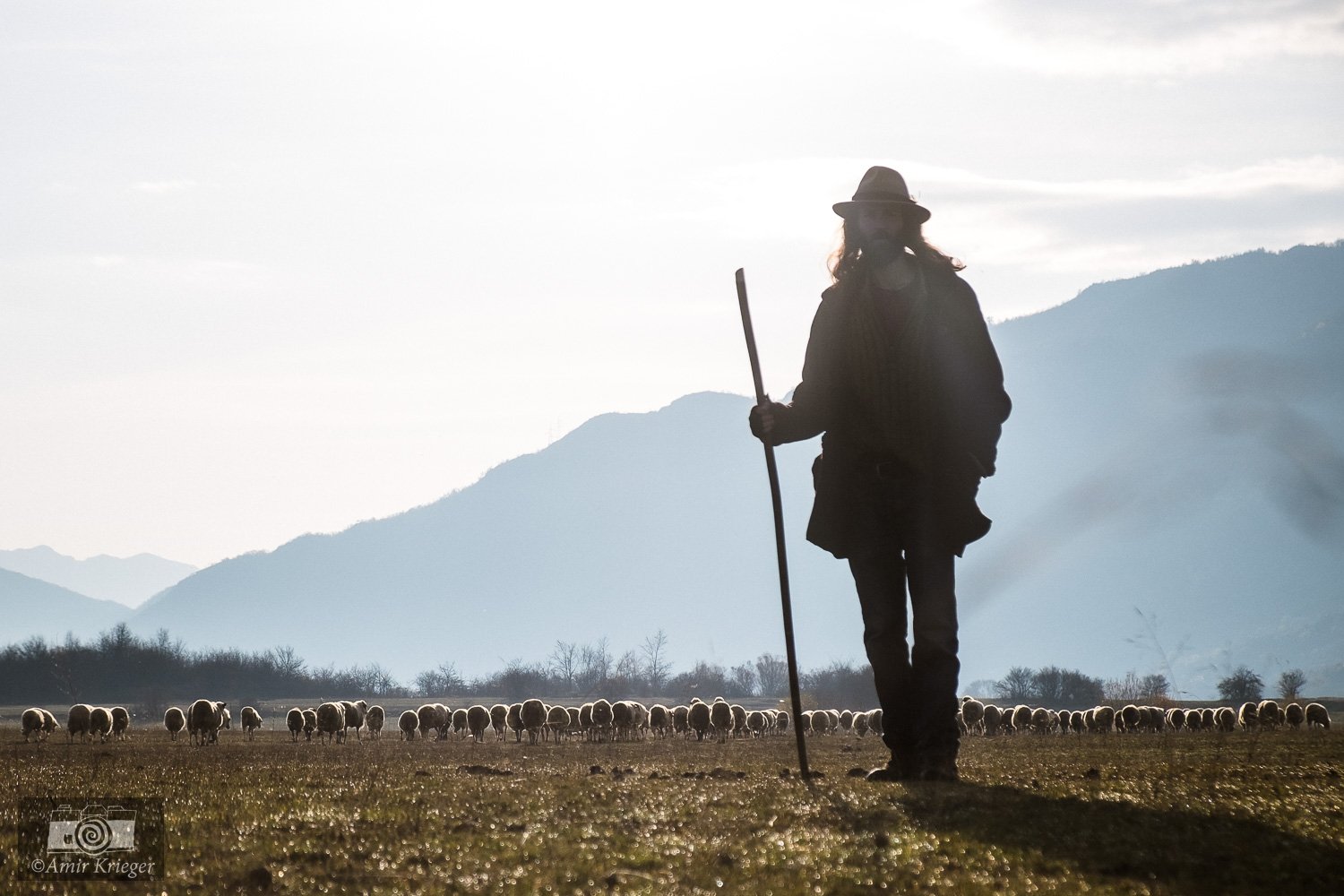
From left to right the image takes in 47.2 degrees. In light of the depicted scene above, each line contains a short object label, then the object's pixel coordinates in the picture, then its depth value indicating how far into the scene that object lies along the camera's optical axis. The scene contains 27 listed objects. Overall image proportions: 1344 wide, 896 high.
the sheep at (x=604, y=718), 52.20
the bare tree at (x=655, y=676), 183.73
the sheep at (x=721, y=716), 51.06
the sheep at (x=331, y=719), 52.20
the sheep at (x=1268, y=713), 50.72
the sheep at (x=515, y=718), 56.44
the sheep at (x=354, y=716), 59.34
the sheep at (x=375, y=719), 63.72
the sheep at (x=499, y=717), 62.66
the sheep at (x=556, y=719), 56.47
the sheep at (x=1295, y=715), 56.44
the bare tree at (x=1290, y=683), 118.61
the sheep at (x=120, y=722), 61.06
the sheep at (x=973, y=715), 55.03
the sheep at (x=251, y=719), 60.84
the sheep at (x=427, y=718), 57.52
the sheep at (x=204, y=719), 49.78
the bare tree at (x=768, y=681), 189.75
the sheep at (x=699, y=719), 49.34
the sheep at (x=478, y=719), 57.47
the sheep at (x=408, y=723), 57.91
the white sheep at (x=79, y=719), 53.81
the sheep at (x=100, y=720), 53.84
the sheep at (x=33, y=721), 53.69
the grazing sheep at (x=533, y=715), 55.03
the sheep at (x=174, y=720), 55.56
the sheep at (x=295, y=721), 52.17
